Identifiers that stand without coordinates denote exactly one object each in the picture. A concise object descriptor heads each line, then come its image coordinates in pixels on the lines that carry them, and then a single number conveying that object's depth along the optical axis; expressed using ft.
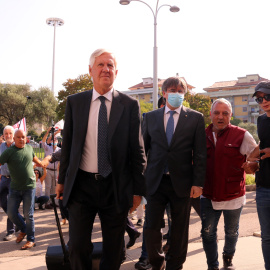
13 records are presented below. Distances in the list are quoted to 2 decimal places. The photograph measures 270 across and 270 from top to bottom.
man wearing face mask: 12.39
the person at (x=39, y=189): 27.40
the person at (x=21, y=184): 19.34
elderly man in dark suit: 9.41
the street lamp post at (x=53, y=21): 177.01
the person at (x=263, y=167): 11.66
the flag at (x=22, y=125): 35.68
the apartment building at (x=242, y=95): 282.36
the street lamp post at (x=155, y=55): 50.55
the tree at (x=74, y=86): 115.44
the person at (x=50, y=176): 32.94
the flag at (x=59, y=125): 37.21
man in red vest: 13.24
